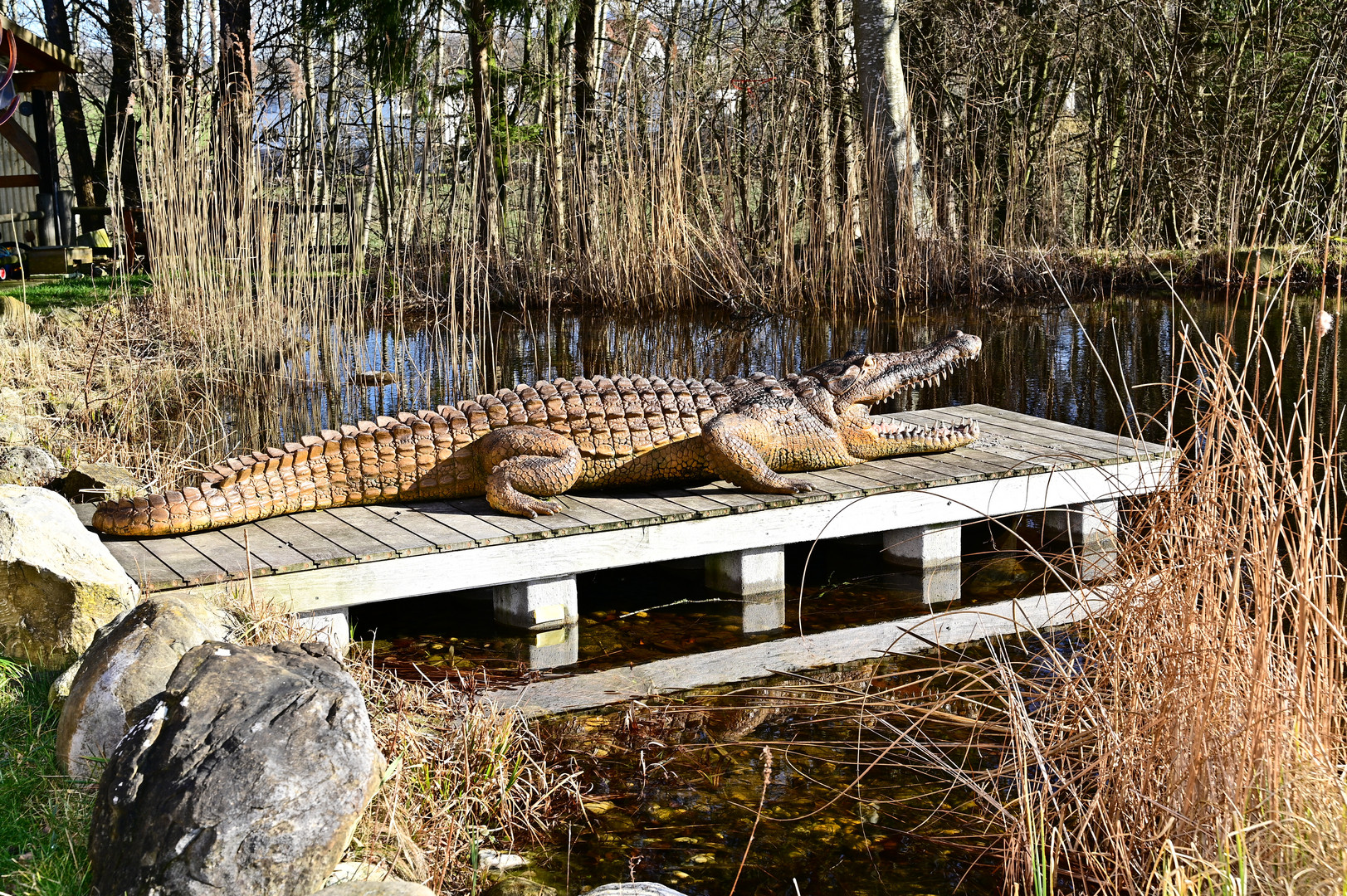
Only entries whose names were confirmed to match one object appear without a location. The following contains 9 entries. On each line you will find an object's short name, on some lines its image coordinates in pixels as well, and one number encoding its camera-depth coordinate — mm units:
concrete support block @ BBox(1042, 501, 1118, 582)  5316
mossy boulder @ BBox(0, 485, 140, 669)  3189
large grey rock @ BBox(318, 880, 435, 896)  2285
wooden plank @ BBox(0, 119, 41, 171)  12141
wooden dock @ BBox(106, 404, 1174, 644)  3971
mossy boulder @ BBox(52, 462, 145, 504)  4809
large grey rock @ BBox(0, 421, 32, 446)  5383
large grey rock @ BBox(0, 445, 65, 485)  4906
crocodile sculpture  4348
